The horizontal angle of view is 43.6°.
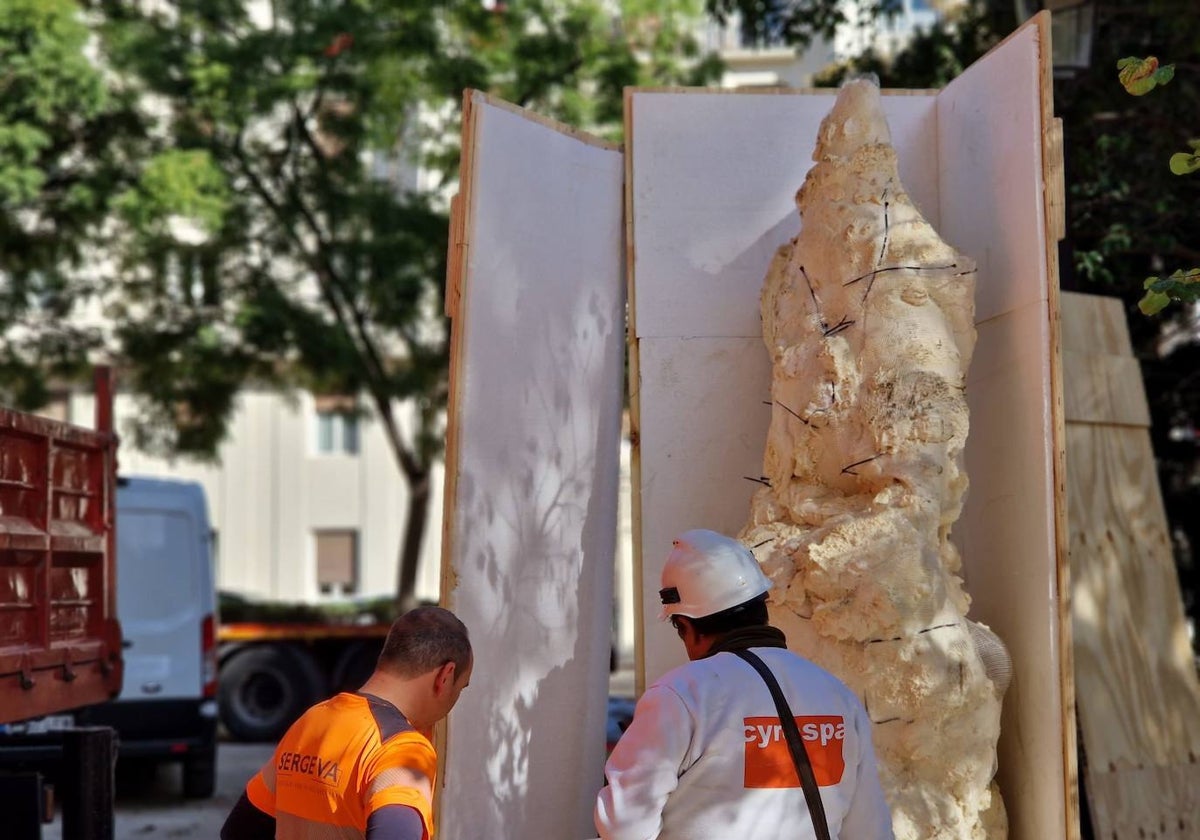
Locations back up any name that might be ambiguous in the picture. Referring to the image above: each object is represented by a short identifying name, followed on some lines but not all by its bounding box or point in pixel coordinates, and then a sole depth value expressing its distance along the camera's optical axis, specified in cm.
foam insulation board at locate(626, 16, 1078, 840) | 519
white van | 1118
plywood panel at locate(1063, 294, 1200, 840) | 647
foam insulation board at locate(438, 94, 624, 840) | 540
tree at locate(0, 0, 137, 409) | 1581
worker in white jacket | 309
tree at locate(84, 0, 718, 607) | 1695
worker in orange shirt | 306
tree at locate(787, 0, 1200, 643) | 981
